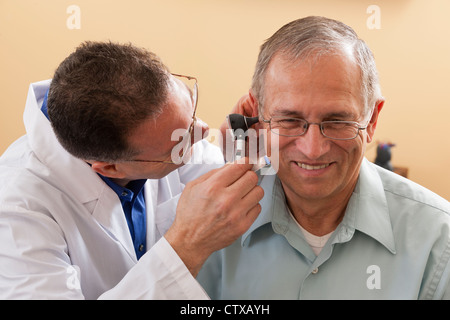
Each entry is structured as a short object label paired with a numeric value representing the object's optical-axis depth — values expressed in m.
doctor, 1.21
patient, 1.18
